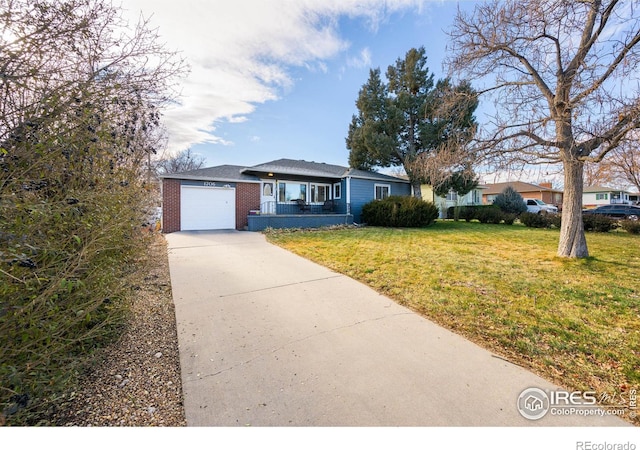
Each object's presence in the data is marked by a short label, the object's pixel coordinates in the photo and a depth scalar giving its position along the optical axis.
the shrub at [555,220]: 14.38
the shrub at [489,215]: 17.42
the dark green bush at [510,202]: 19.47
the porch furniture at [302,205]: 15.36
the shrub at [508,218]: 17.06
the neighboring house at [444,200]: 22.13
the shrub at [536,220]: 14.84
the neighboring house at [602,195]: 36.90
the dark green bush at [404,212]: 14.31
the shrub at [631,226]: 12.45
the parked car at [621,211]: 19.70
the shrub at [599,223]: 12.90
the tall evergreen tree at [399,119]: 16.61
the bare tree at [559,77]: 4.79
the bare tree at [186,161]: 31.95
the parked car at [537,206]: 23.26
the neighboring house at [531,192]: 34.31
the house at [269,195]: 12.55
